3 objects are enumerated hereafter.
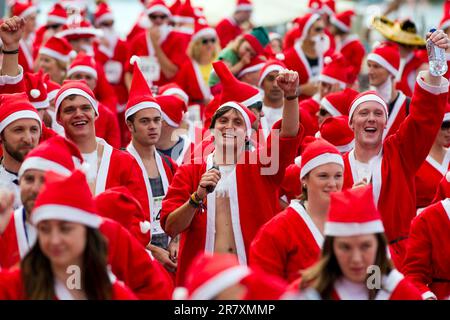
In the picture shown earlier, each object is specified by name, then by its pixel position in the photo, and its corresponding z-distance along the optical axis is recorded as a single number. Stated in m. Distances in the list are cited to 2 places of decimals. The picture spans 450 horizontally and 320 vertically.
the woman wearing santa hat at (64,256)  10.65
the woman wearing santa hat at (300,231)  12.58
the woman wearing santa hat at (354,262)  11.02
